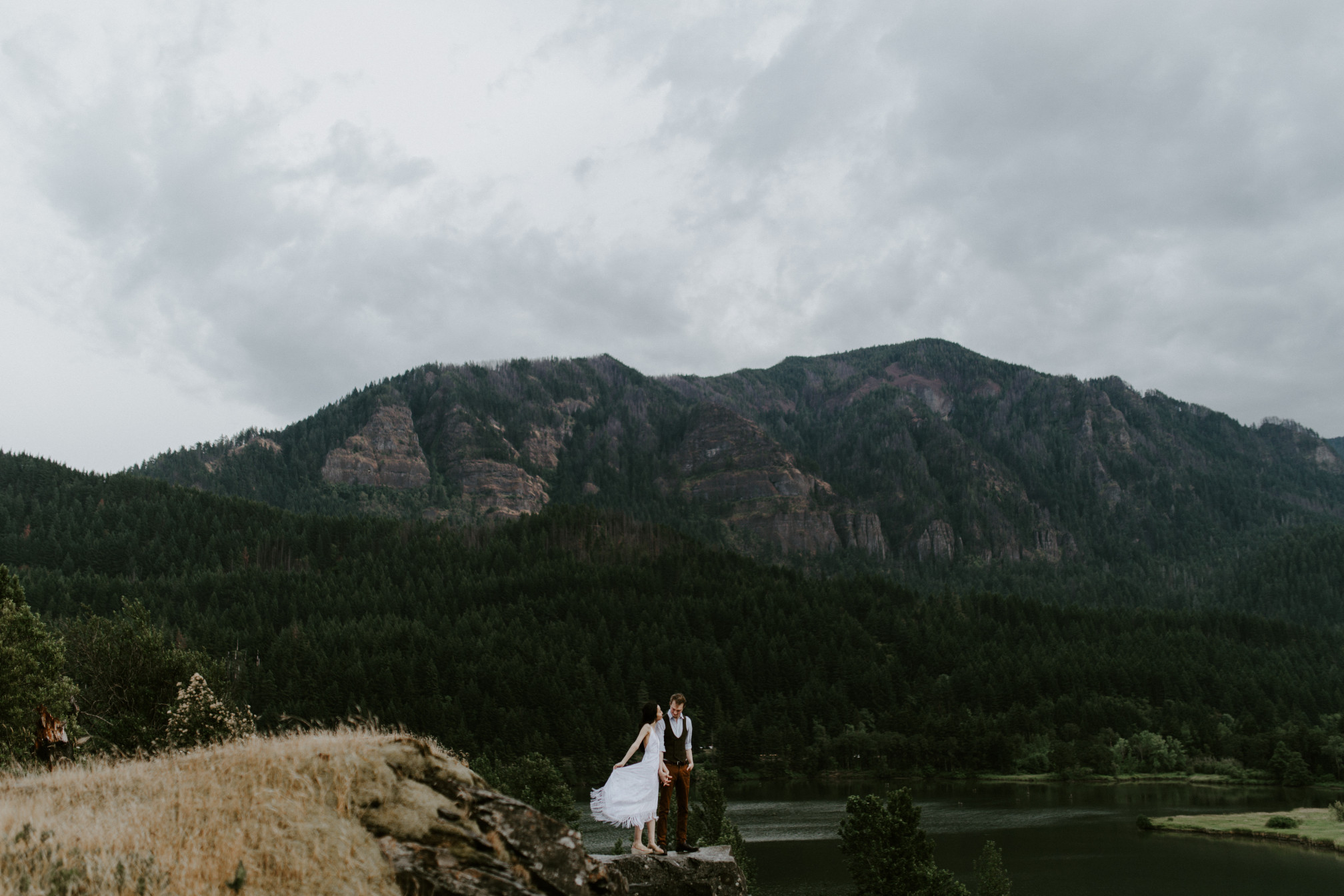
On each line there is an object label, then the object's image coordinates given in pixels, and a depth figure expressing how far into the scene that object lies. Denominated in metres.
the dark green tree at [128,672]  57.72
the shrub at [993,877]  60.94
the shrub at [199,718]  37.53
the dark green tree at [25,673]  43.19
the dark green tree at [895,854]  60.94
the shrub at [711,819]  76.56
